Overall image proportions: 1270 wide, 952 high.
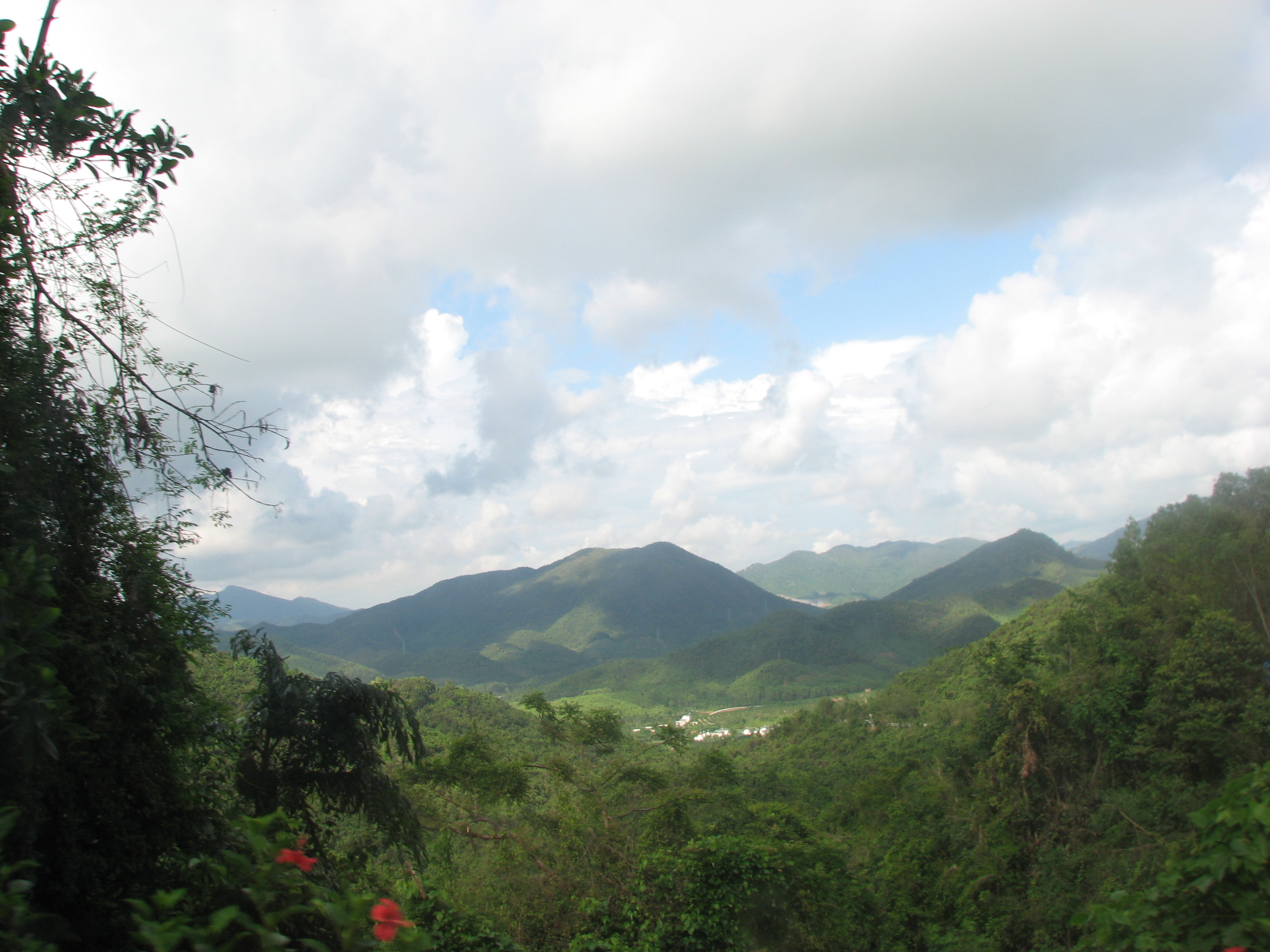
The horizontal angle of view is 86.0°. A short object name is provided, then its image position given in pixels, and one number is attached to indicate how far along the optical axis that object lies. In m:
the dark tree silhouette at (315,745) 7.36
